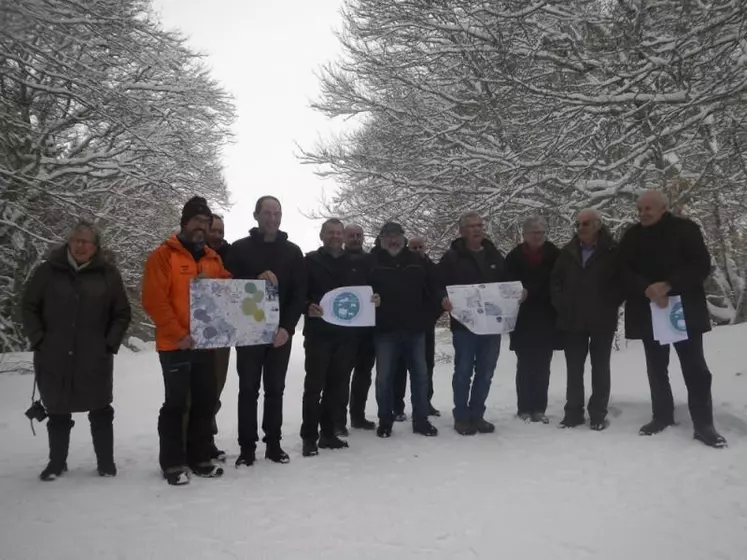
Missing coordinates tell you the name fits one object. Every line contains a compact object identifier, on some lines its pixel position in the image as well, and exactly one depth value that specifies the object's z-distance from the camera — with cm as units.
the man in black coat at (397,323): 527
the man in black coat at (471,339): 543
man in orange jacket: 394
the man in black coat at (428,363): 580
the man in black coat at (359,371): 557
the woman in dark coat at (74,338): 405
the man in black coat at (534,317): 573
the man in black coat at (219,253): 475
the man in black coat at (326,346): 480
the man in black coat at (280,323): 441
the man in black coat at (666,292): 462
